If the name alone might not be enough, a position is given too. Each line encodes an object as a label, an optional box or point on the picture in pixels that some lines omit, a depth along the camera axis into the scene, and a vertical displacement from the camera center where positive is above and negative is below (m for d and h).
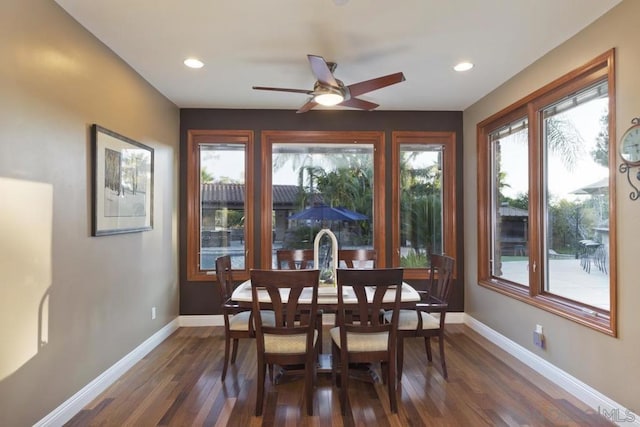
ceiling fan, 2.64 +1.09
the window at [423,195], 4.72 +0.32
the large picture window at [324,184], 4.69 +0.47
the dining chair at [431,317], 2.97 -0.87
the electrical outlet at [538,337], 3.16 -1.07
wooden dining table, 2.73 -0.62
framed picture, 2.80 +0.32
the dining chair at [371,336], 2.48 -0.84
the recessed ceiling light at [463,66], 3.30 +1.45
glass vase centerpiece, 3.14 -0.49
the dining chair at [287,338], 2.43 -0.84
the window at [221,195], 4.62 +0.31
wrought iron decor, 2.28 +0.42
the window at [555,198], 2.68 +0.19
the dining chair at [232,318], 3.00 -0.87
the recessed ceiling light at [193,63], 3.19 +1.44
